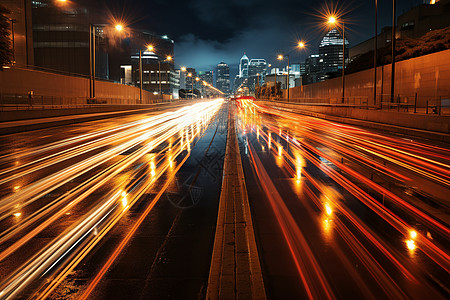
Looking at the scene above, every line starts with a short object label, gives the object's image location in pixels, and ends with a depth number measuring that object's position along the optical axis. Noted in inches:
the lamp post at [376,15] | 1226.1
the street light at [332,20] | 1361.6
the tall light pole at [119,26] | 1378.0
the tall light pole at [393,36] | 1042.1
